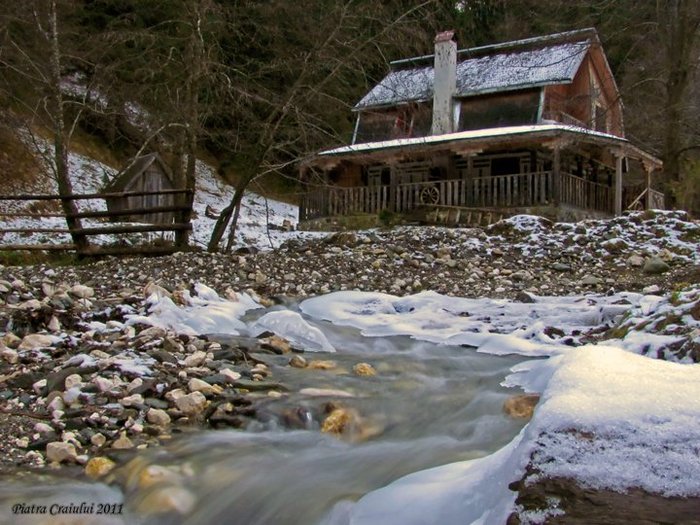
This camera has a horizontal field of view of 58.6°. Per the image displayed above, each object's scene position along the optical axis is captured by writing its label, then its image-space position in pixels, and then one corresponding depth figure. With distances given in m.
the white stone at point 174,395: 4.53
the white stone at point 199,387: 4.72
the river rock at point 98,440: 3.89
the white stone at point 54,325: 6.12
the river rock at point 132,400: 4.38
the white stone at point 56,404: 4.30
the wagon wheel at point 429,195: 20.99
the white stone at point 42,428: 4.01
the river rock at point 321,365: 5.71
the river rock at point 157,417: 4.24
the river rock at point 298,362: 5.73
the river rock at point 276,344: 6.18
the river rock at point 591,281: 9.32
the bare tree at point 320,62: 11.52
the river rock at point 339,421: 4.35
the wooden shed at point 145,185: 18.48
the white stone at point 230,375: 5.03
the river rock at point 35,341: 5.55
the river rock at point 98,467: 3.59
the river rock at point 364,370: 5.66
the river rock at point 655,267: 9.78
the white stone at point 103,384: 4.55
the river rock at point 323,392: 4.88
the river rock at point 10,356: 5.17
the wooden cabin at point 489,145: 19.30
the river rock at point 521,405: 4.42
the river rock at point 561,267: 10.32
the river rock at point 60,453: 3.72
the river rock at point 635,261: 10.27
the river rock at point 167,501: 3.38
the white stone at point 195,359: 5.30
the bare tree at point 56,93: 12.52
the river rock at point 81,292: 7.22
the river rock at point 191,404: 4.42
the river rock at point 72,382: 4.57
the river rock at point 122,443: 3.89
